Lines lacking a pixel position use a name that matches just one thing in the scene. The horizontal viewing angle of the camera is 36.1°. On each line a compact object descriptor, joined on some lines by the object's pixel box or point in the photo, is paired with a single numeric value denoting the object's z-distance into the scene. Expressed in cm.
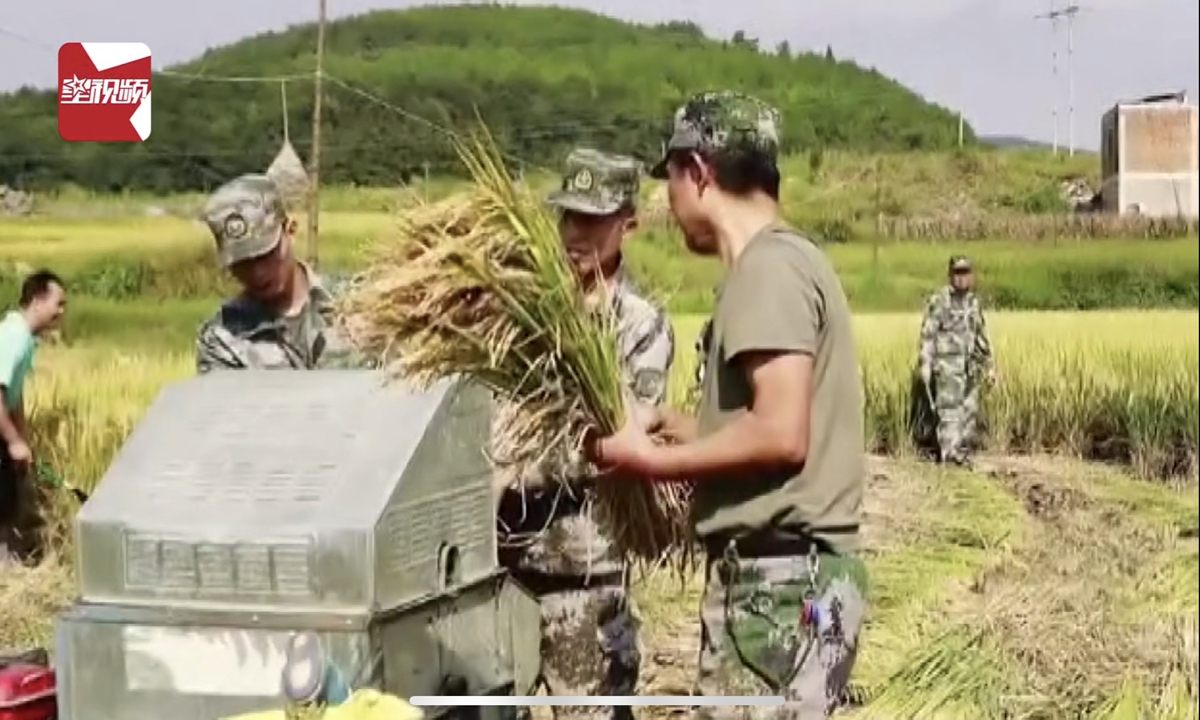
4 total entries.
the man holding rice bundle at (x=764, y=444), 256
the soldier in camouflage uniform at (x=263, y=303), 361
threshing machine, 277
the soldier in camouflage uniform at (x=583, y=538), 346
